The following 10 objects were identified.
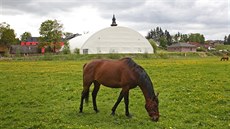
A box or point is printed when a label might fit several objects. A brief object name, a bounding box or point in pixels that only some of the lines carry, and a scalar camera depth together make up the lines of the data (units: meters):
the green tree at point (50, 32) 92.00
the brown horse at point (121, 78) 9.27
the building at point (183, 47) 137.88
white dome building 78.06
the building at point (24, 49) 106.96
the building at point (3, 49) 102.71
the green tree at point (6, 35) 99.94
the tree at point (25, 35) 177.70
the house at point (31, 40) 157.23
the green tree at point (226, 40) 175.75
